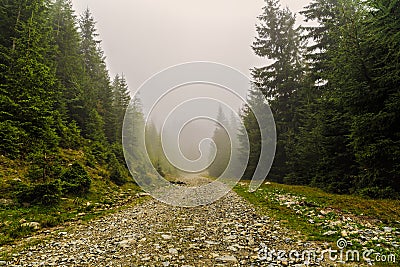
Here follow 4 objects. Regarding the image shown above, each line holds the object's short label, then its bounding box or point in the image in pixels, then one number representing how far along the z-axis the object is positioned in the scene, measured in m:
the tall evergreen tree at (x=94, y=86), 23.86
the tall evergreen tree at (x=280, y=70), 22.00
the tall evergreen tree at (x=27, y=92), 12.12
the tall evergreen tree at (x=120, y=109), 28.36
